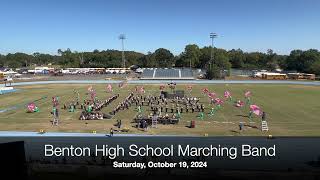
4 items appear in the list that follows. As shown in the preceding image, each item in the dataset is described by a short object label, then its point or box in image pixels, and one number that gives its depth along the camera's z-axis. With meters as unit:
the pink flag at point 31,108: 39.50
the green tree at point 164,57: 179.93
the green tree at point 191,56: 154.62
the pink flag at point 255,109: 32.12
